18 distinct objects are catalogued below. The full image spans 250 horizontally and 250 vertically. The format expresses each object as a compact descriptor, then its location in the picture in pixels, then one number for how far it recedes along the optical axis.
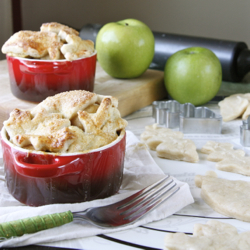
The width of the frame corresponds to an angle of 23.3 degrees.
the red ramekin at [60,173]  0.50
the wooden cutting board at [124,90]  0.70
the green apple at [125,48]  0.77
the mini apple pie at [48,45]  0.66
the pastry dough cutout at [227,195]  0.52
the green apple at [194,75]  0.74
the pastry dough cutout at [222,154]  0.62
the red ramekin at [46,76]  0.67
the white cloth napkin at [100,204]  0.49
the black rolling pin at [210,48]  0.83
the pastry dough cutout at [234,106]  0.73
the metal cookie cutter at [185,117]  0.69
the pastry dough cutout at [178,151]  0.62
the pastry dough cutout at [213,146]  0.64
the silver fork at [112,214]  0.49
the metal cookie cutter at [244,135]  0.66
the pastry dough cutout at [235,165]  0.59
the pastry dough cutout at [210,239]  0.48
